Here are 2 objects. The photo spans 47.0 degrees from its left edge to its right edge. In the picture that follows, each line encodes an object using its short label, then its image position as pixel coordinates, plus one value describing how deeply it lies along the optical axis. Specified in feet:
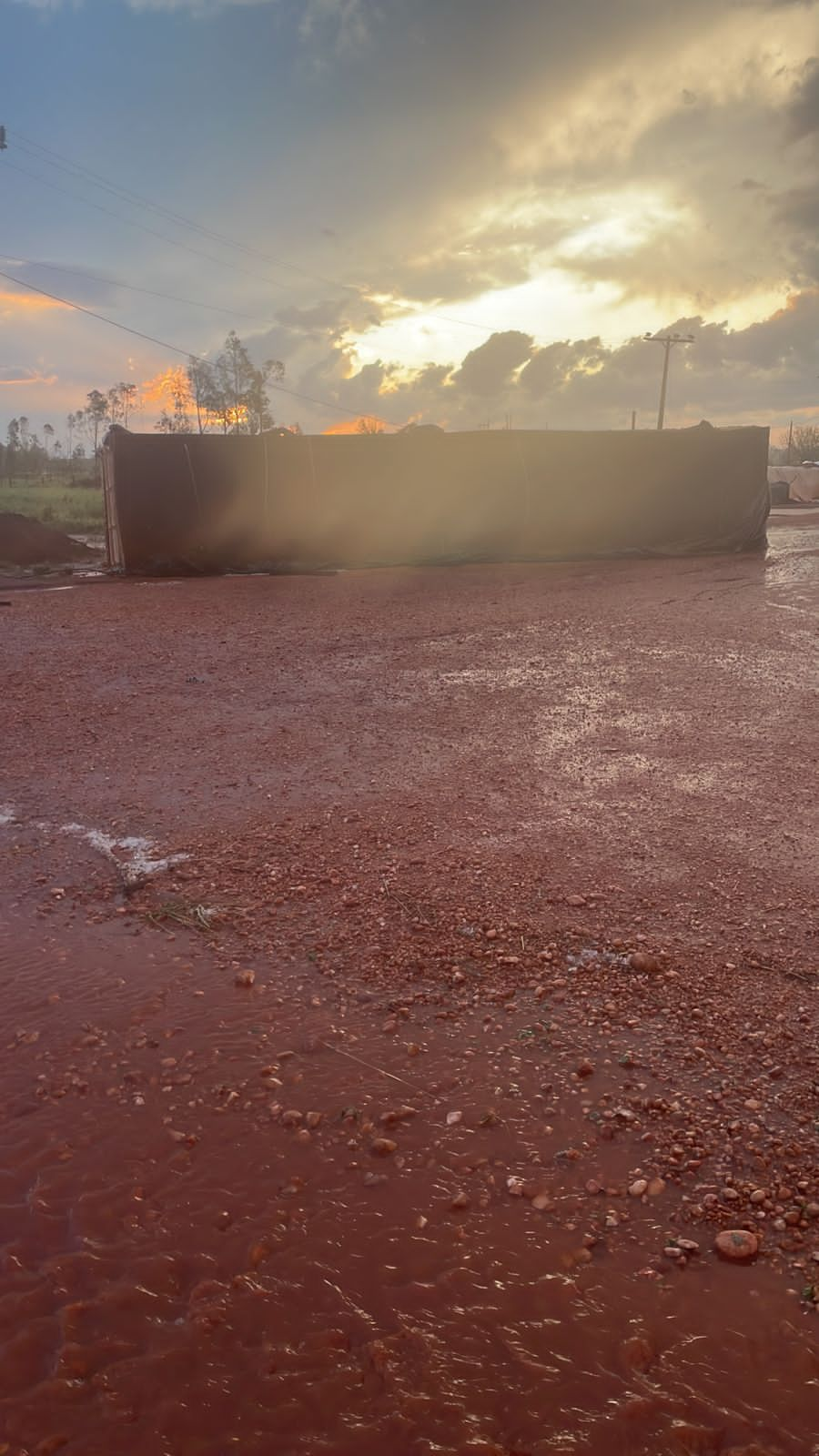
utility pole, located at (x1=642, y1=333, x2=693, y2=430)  137.69
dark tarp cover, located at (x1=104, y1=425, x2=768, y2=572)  57.77
